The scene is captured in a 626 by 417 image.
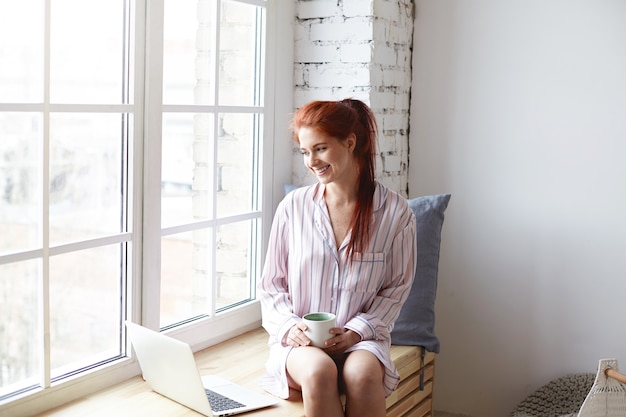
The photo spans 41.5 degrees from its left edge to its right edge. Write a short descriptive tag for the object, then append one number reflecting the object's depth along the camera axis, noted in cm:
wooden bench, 228
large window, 216
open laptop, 221
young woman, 241
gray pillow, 294
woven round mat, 304
